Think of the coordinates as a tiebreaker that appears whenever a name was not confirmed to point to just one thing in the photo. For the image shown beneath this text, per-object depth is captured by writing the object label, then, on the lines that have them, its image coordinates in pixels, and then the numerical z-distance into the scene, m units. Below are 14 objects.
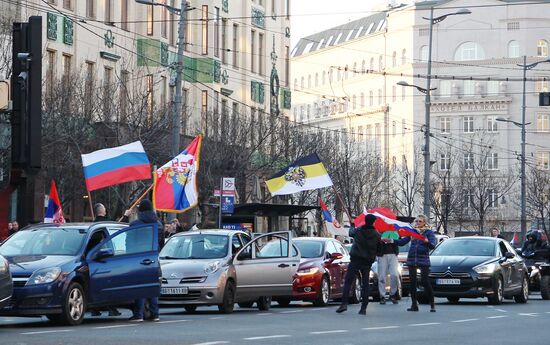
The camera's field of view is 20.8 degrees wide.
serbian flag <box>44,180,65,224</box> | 31.09
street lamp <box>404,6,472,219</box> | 59.97
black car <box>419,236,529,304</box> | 32.00
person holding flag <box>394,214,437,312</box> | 28.75
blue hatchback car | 20.69
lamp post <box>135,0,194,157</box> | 38.16
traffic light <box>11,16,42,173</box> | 23.64
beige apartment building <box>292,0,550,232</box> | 126.19
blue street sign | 40.31
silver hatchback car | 25.84
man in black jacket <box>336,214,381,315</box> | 26.80
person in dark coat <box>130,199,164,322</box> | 23.00
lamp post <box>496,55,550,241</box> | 75.05
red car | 30.69
